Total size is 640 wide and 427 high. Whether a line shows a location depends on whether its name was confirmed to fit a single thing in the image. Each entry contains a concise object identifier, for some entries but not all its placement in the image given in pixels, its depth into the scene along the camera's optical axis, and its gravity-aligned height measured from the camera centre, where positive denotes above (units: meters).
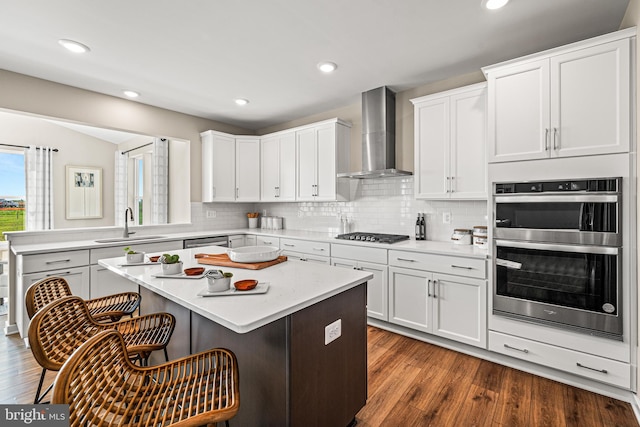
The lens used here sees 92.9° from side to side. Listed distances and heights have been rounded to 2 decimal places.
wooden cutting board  2.02 -0.34
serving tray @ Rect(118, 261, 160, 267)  2.08 -0.35
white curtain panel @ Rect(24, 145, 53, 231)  4.78 +0.41
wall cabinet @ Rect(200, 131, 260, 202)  4.58 +0.71
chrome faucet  3.88 -0.24
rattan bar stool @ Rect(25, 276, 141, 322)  1.63 -0.61
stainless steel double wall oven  2.00 -0.29
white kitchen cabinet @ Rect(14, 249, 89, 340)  2.84 -0.56
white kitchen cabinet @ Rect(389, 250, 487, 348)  2.58 -0.75
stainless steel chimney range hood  3.51 +0.95
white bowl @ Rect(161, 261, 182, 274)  1.81 -0.33
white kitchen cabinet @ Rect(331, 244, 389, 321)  3.13 -0.59
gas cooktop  3.27 -0.27
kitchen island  1.33 -0.63
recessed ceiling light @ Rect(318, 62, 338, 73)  2.93 +1.44
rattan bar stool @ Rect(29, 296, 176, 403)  1.33 -0.62
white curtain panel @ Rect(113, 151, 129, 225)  5.96 +0.56
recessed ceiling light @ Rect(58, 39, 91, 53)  2.48 +1.40
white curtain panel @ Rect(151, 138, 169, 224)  4.77 +0.50
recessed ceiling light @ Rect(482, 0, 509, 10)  2.02 +1.40
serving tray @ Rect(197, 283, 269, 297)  1.43 -0.38
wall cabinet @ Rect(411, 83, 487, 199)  2.85 +0.68
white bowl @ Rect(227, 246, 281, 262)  2.09 -0.29
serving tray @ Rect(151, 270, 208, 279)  1.76 -0.37
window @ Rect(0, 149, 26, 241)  4.79 +0.37
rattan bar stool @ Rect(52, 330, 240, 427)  0.90 -0.67
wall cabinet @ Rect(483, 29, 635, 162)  1.99 +0.80
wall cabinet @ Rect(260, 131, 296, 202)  4.46 +0.70
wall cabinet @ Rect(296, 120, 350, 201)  3.97 +0.72
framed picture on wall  5.54 +0.40
